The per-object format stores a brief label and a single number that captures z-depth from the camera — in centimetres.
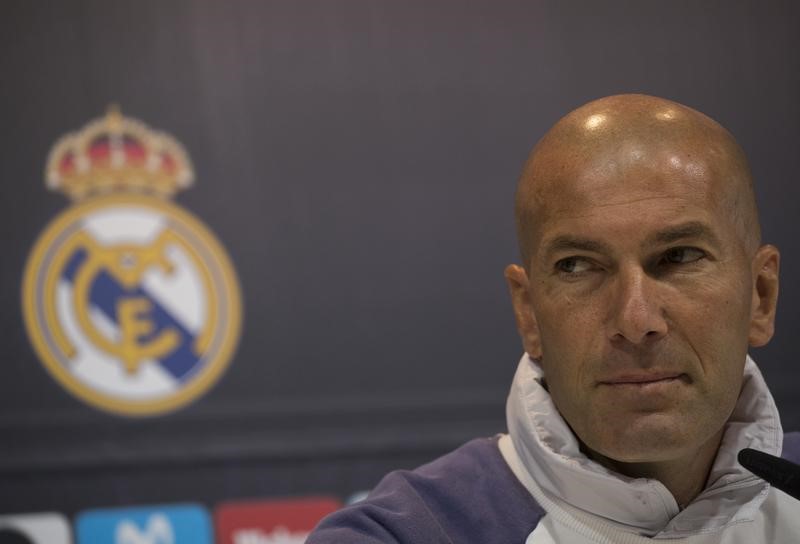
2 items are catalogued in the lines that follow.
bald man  221
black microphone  214
